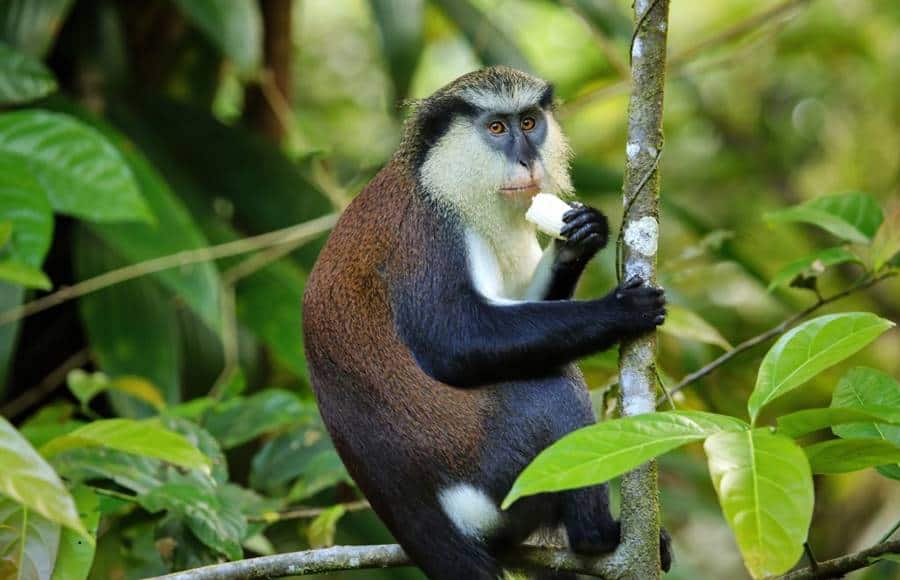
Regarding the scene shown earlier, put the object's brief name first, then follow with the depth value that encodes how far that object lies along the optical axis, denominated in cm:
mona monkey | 571
